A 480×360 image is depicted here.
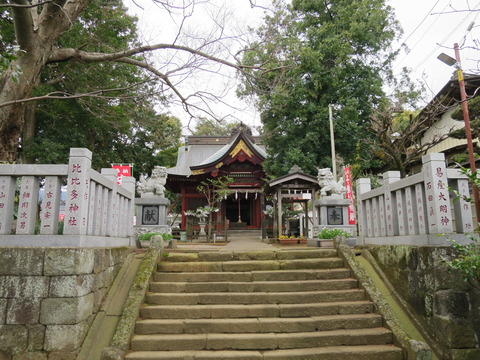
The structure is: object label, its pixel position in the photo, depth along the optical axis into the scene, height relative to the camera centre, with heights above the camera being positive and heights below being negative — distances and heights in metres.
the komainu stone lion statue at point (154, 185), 9.12 +1.18
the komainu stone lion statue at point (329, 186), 9.67 +1.18
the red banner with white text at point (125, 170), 13.40 +2.37
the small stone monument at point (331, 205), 9.51 +0.59
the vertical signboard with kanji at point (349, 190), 13.02 +1.48
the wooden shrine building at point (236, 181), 19.12 +2.79
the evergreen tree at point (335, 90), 16.11 +7.01
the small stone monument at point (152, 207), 8.85 +0.53
